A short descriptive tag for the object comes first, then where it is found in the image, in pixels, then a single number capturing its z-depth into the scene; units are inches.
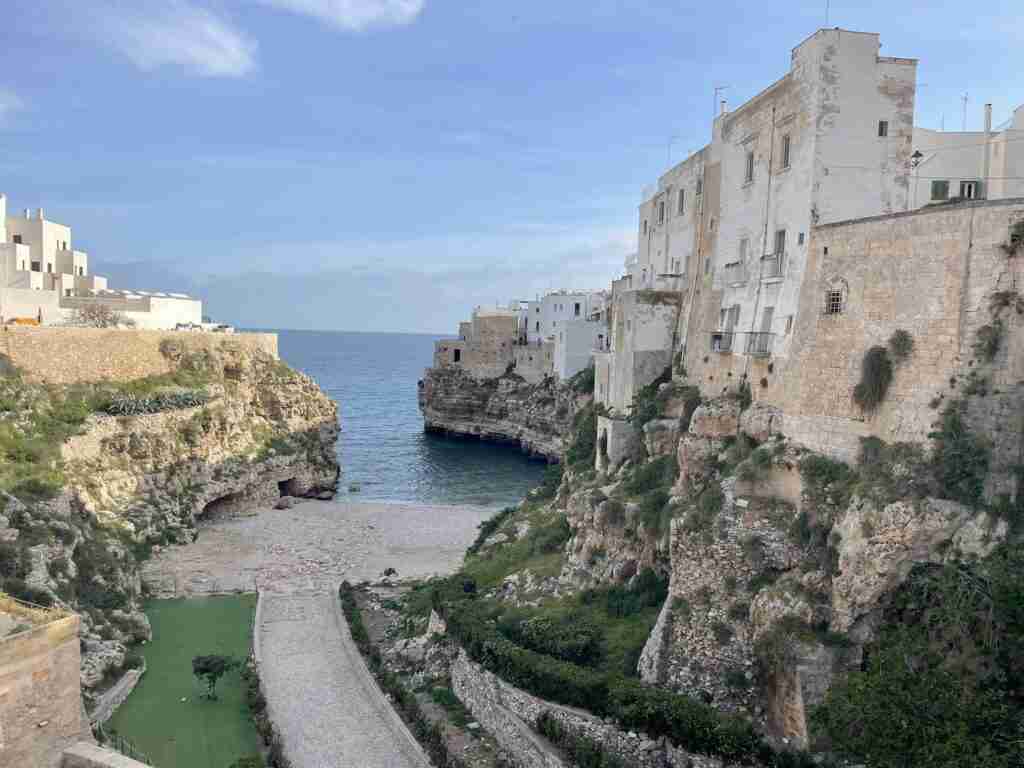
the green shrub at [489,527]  1200.0
